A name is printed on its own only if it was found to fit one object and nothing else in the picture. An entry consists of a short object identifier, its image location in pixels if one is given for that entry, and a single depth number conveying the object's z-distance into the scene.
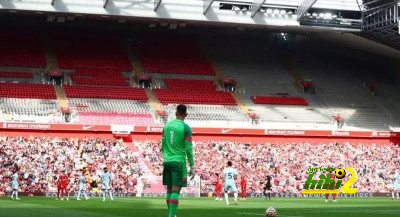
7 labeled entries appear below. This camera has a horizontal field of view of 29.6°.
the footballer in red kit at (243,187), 43.45
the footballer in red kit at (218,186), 41.87
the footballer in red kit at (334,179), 38.72
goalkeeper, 14.34
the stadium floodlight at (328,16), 57.75
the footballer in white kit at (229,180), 30.78
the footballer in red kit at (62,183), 39.44
